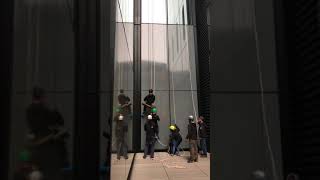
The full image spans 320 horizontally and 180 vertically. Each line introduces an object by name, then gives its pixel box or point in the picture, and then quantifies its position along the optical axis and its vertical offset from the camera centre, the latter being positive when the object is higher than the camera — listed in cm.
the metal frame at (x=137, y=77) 1839 +151
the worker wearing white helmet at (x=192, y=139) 1344 -113
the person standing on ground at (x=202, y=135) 1536 -111
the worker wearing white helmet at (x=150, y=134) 1463 -100
